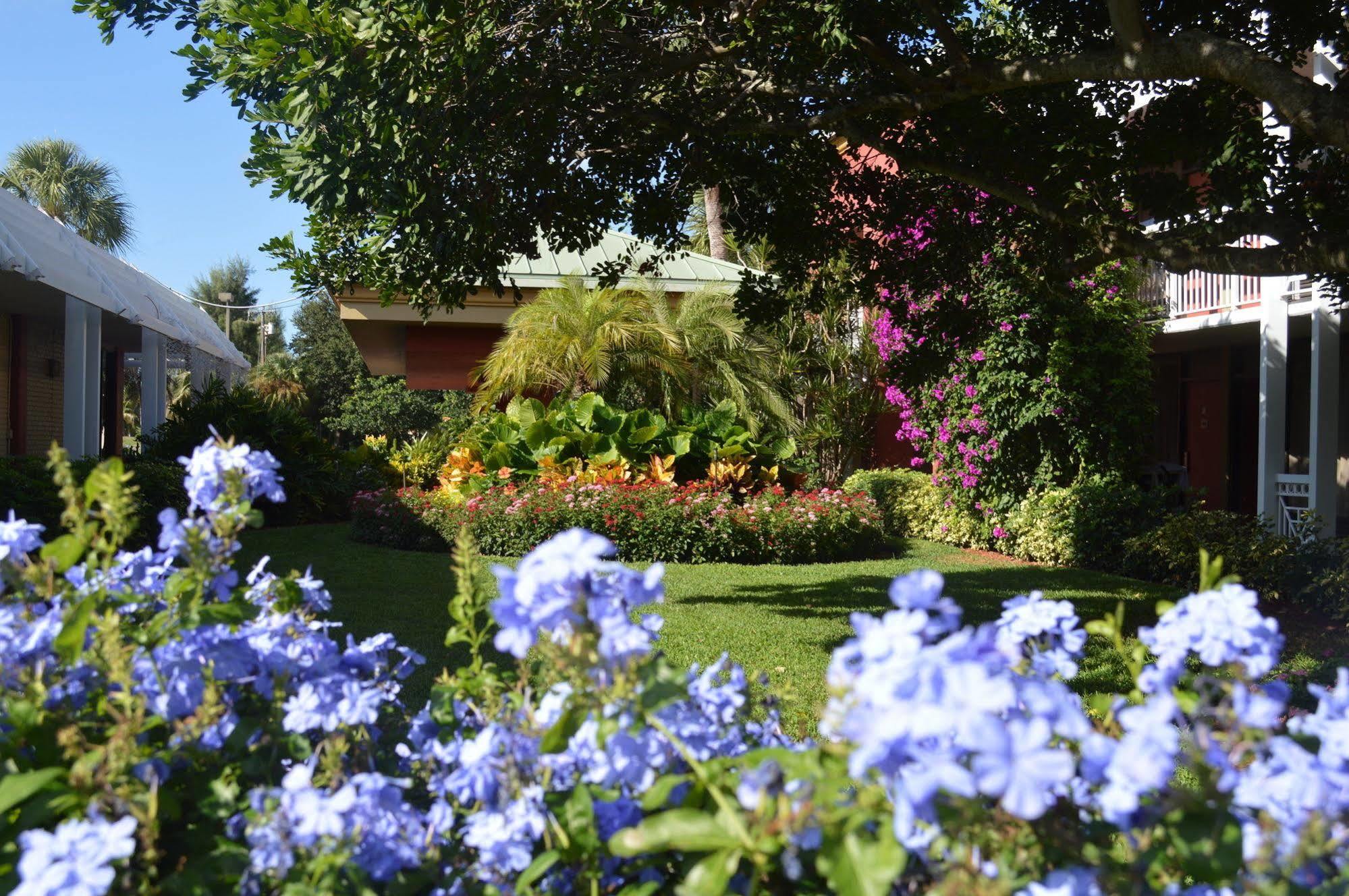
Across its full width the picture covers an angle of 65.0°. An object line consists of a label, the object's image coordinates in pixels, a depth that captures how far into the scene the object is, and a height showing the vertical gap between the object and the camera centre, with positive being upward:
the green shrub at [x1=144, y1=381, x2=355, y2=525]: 15.48 -0.05
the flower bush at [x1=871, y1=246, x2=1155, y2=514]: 11.80 +0.70
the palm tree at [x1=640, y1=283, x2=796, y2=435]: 15.66 +1.25
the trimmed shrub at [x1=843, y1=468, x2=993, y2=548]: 13.14 -0.89
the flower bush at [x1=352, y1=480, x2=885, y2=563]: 11.59 -0.91
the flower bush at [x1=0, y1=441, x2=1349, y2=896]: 1.12 -0.41
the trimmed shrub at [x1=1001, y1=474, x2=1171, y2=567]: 10.75 -0.80
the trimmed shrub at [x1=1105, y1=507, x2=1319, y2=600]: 8.49 -0.93
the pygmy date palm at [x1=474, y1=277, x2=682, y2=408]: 14.77 +1.35
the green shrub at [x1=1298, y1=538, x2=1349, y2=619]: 7.70 -0.99
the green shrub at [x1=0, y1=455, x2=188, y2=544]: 7.93 -0.47
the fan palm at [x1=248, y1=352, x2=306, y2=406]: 41.12 +2.28
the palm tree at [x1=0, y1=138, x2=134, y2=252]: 37.31 +8.89
